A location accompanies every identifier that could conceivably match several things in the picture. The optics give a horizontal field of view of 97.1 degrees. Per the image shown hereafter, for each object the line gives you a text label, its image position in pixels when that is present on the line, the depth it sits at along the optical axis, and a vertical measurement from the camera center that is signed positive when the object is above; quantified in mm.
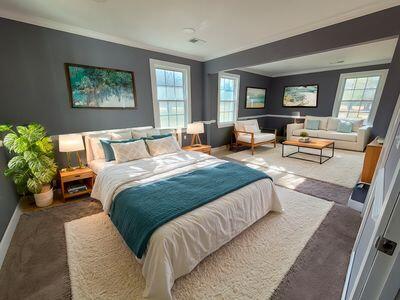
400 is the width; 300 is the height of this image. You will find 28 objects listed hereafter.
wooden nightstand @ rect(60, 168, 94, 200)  2604 -1137
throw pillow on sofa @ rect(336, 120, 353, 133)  5355 -710
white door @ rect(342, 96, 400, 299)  607 -545
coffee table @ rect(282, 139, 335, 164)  4109 -974
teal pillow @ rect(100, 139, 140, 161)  2859 -768
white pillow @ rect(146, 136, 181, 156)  3135 -782
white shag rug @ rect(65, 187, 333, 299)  1371 -1413
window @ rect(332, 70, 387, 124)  5125 +242
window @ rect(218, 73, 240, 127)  5270 +116
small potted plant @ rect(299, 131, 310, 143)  4494 -885
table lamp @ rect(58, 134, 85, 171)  2578 -600
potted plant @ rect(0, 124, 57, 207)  2160 -782
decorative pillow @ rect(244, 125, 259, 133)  5574 -819
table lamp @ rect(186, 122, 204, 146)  4133 -599
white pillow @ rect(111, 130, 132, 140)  3150 -597
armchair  5092 -978
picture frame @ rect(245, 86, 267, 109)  6312 +174
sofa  5016 -915
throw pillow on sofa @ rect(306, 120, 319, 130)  5957 -720
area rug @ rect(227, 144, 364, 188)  3367 -1369
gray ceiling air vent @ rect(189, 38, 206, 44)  3275 +1119
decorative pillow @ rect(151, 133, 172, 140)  3297 -644
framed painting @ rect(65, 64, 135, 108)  2916 +242
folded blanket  1421 -891
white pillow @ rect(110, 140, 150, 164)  2768 -776
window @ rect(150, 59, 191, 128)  3897 +184
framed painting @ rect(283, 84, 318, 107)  6310 +235
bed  1288 -1053
